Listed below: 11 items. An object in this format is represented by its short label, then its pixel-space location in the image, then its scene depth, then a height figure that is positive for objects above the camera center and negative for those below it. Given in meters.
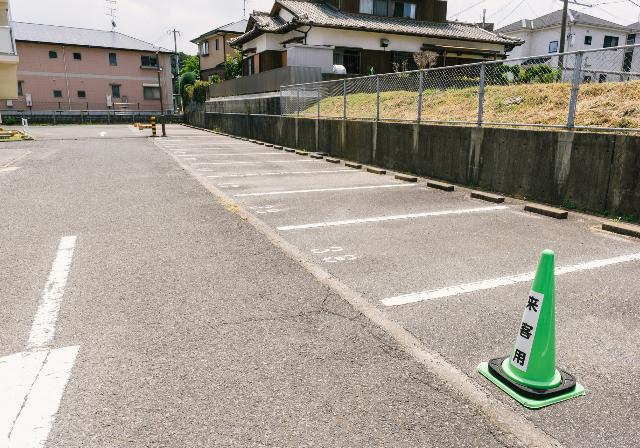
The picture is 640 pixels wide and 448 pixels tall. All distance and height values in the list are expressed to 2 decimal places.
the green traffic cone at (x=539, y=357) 2.29 -1.22
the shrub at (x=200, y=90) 36.70 +3.19
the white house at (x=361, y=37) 24.47 +5.65
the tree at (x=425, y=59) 25.94 +4.27
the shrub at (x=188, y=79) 50.81 +5.66
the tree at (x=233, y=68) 36.12 +4.95
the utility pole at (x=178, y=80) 53.88 +5.91
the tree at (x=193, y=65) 67.69 +9.71
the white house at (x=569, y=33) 38.38 +8.91
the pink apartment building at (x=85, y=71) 41.12 +5.56
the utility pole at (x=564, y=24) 24.00 +5.89
